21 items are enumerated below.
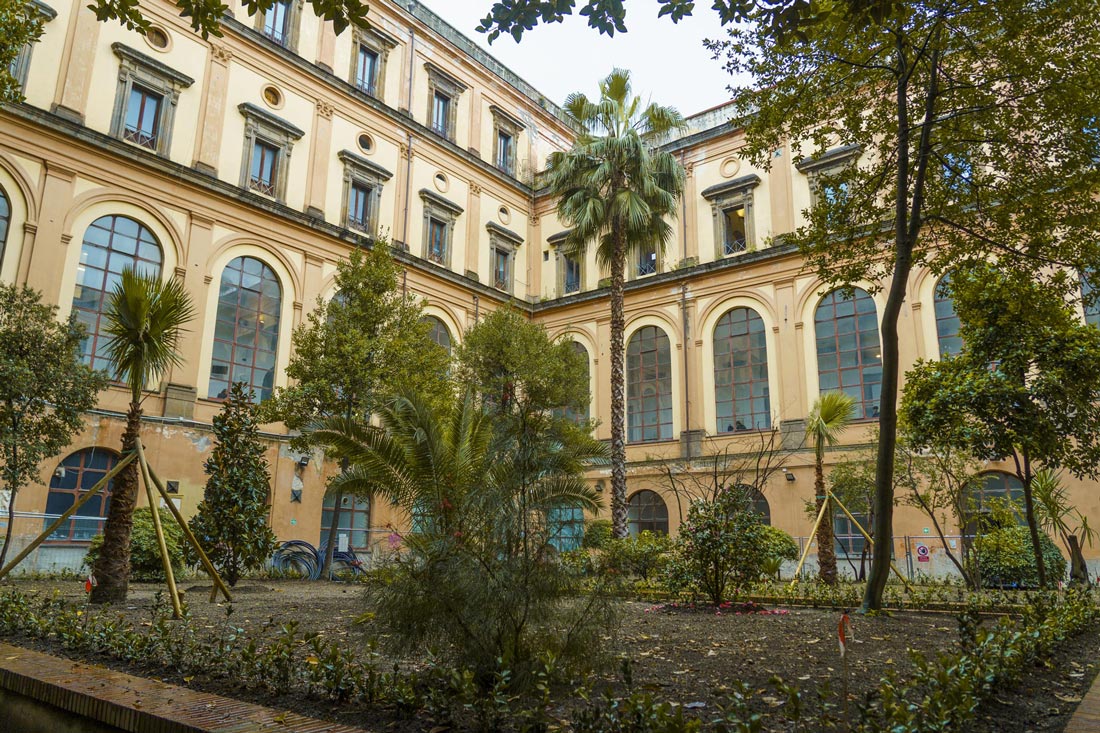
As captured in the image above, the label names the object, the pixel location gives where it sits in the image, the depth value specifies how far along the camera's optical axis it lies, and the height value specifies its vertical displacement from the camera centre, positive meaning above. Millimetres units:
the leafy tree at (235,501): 11961 +508
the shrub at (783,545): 18141 -57
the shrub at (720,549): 9453 -93
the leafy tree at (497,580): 4020 -236
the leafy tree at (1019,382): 8617 +1947
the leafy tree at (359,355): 16391 +4110
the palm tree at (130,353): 8773 +2130
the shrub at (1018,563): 14258 -310
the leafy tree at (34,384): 12055 +2423
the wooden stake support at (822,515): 11495 +473
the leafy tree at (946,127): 7270 +4482
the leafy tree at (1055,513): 11523 +591
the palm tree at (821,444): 13703 +1954
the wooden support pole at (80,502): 7406 +294
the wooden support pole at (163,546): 7027 -150
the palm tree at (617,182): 19453 +9689
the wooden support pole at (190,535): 7984 -35
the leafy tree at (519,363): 19953 +4774
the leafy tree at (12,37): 7543 +5030
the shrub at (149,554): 13453 -417
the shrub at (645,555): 13258 -278
